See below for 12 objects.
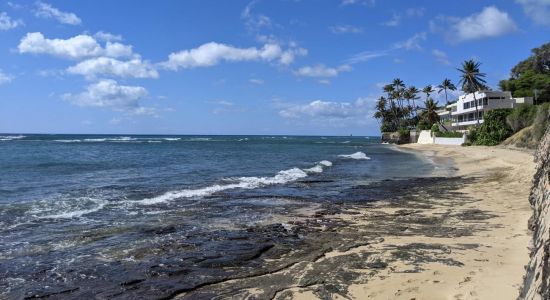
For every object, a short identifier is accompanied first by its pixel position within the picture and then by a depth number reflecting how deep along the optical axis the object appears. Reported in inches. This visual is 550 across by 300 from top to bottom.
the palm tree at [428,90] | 4399.6
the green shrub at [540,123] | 1768.0
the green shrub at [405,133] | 4195.4
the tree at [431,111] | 3926.7
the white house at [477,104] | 2937.3
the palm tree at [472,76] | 3052.7
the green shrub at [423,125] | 4033.0
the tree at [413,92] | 4601.1
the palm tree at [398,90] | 4744.1
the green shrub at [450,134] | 2969.5
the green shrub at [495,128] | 2399.1
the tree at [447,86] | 4143.7
